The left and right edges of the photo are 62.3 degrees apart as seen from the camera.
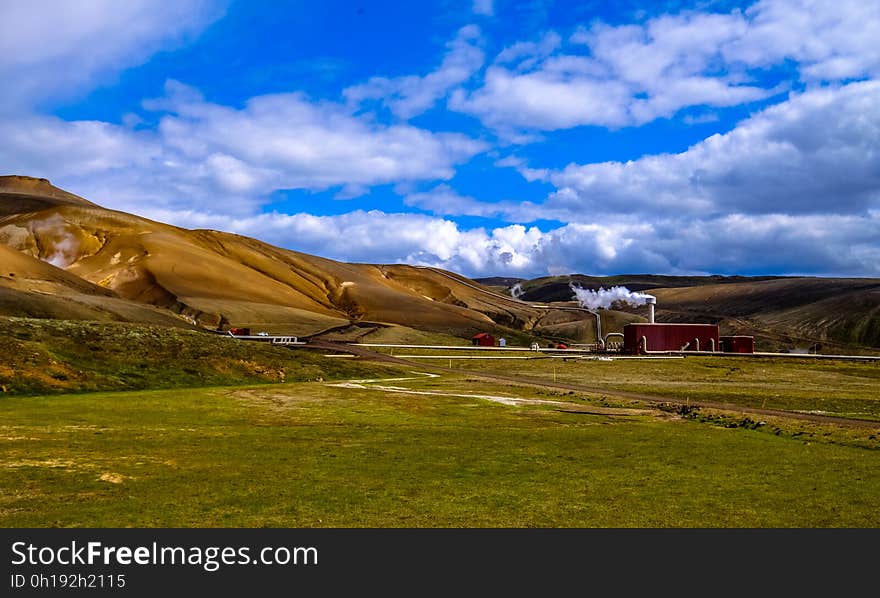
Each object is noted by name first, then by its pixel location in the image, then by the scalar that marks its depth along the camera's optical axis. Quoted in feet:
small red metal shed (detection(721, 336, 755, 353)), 441.68
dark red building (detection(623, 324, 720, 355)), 405.80
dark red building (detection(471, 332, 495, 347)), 514.68
